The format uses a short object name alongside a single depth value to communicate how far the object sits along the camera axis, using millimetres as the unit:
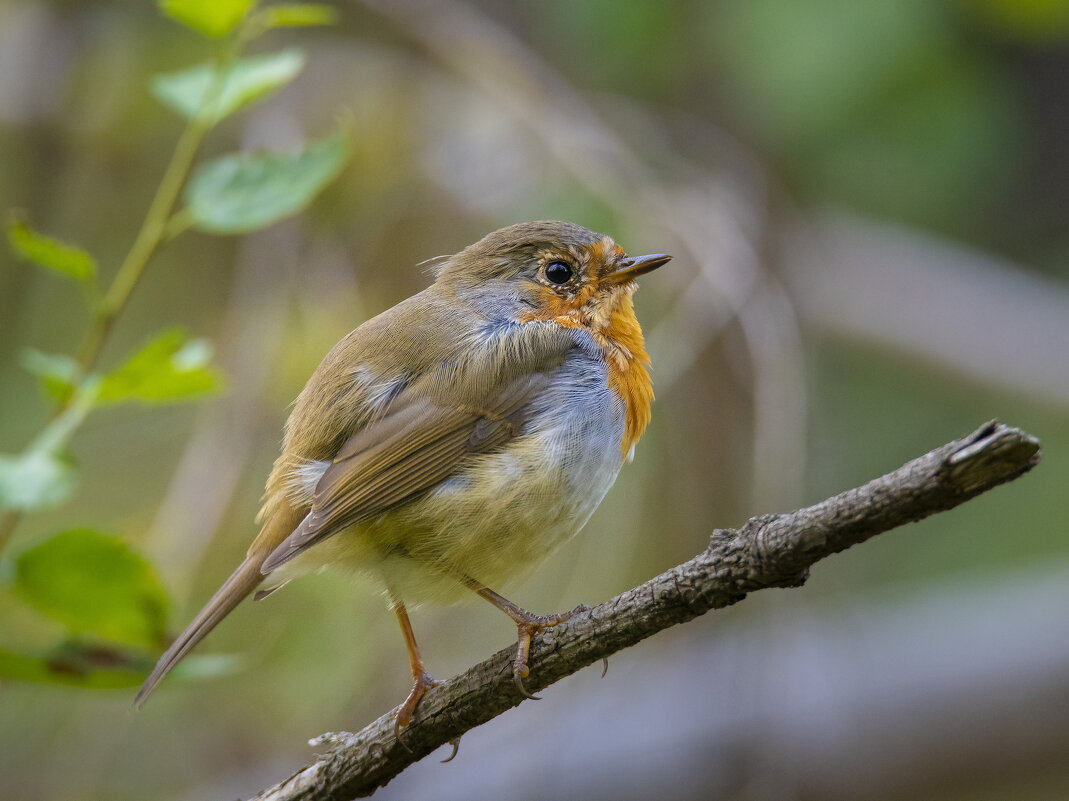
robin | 5355
